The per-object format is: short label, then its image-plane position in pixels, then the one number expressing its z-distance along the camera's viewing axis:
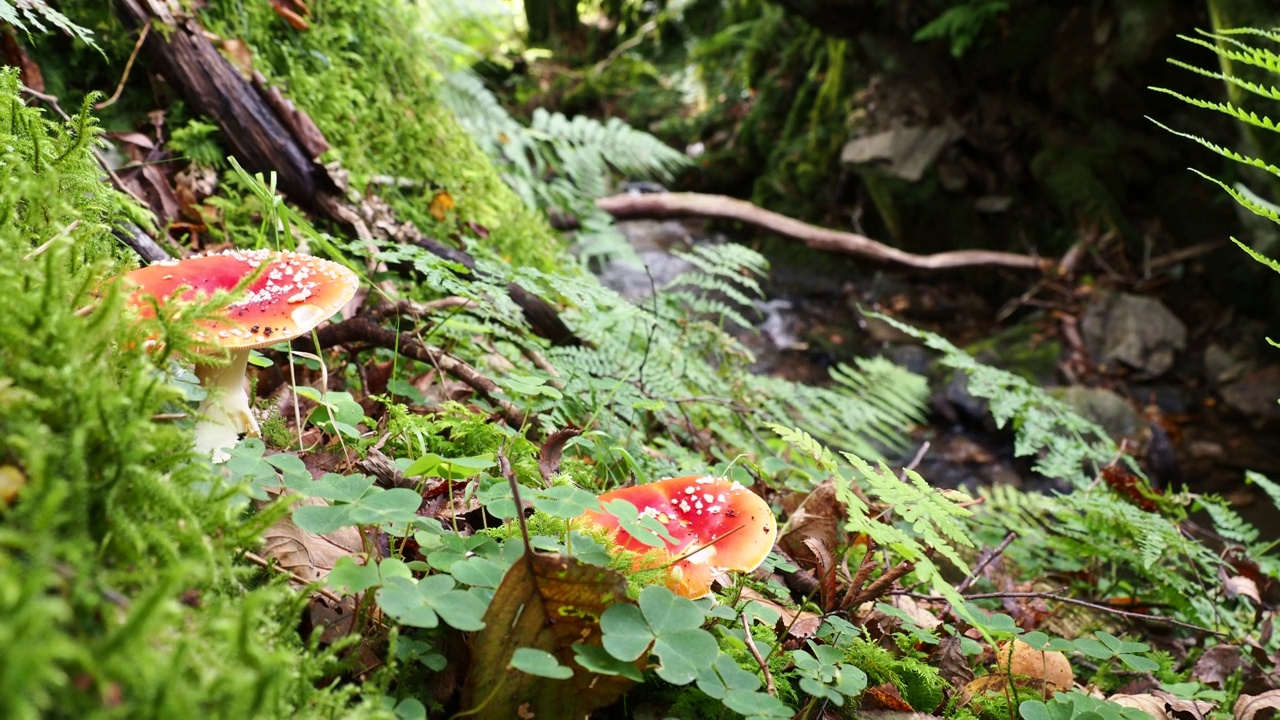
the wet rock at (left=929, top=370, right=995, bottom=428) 1.98
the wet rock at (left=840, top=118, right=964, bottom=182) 2.53
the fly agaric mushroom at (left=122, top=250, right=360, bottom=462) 0.49
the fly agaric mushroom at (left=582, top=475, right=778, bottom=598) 0.52
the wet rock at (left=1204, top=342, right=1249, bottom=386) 1.97
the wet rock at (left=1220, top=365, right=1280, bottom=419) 1.85
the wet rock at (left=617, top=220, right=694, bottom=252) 2.79
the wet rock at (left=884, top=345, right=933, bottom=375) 2.17
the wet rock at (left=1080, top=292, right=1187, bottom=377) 2.05
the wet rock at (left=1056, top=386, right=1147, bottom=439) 1.80
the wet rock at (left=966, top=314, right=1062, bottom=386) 2.05
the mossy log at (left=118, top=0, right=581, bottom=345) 0.80
